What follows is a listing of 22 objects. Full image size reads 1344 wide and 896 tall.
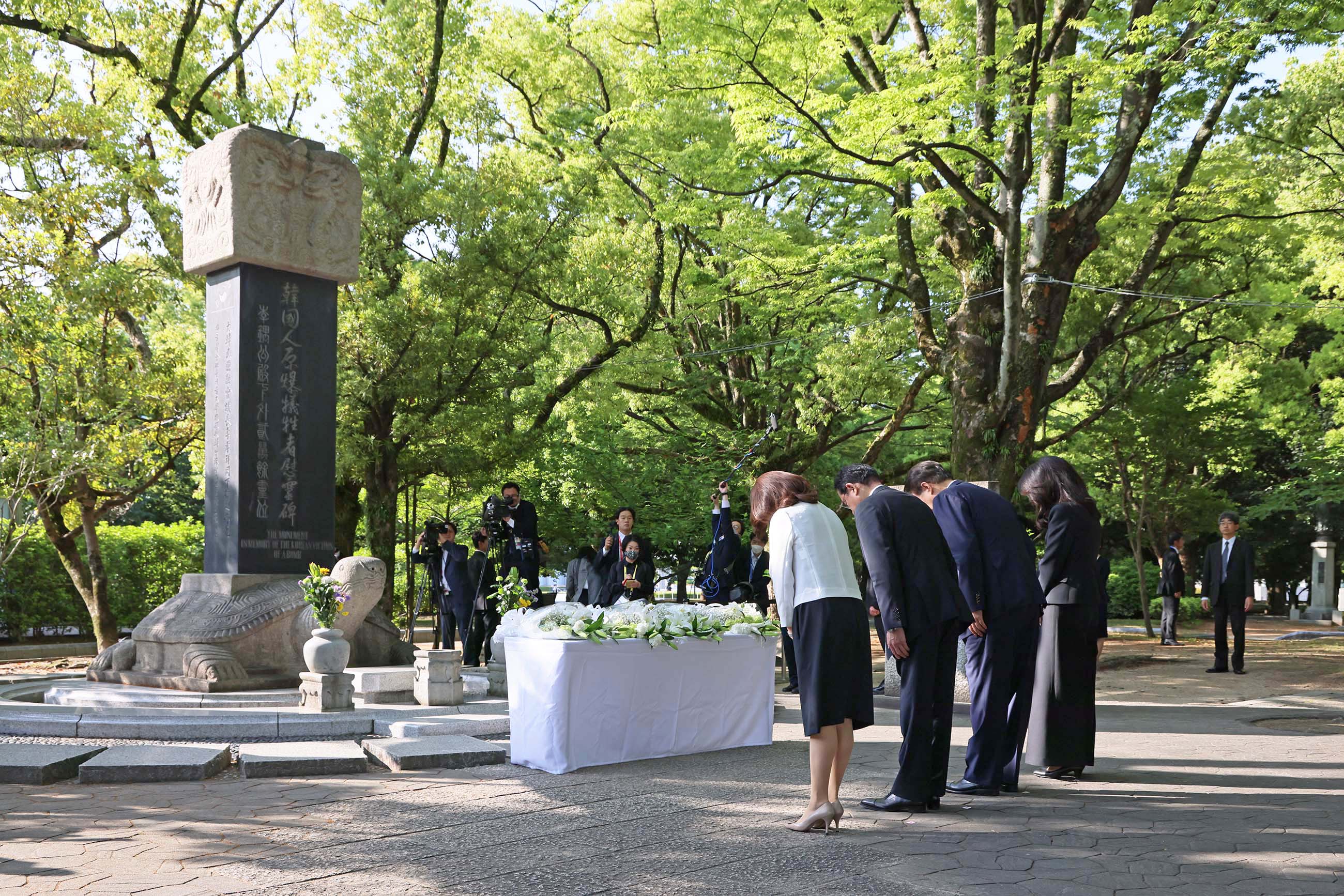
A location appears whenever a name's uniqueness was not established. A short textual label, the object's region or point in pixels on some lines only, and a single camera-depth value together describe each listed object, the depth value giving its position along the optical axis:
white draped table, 6.63
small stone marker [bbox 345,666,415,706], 9.27
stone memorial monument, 9.93
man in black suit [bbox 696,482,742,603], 13.05
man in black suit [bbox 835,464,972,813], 5.44
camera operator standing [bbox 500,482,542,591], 11.70
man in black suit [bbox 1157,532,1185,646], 18.80
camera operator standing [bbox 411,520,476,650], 12.02
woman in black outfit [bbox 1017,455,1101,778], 6.50
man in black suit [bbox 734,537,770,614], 13.16
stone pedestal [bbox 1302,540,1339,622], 27.34
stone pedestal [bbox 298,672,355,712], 8.42
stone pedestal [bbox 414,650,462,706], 8.97
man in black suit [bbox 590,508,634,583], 11.70
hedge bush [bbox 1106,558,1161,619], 27.38
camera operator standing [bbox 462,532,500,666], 11.72
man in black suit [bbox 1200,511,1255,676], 12.59
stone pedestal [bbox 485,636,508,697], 9.95
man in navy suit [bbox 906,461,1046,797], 6.00
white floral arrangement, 6.77
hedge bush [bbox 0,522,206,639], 16.89
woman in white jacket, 5.05
